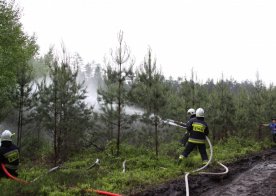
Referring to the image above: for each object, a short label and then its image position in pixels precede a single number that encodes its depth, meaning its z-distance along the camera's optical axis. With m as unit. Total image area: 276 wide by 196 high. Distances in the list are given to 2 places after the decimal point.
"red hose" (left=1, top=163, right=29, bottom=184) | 7.02
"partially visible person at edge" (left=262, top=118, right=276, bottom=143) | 18.69
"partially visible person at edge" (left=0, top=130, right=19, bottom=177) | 7.73
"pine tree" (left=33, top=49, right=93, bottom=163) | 13.21
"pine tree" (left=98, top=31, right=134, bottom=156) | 13.24
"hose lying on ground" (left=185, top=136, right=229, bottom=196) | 5.81
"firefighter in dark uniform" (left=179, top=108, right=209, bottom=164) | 9.26
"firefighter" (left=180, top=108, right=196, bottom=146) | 10.12
